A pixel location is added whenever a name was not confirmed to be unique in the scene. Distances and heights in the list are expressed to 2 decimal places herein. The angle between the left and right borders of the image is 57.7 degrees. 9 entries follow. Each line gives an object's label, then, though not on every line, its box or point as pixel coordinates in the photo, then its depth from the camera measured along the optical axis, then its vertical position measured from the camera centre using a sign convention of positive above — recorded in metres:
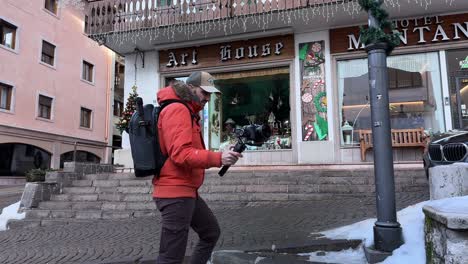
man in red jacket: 2.79 +0.07
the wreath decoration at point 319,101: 11.61 +1.92
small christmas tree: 11.70 +1.64
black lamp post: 3.98 +0.23
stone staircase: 8.23 -0.36
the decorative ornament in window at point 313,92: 11.57 +2.19
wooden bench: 10.69 +0.81
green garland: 4.28 +1.44
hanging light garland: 10.86 +4.14
